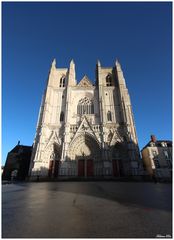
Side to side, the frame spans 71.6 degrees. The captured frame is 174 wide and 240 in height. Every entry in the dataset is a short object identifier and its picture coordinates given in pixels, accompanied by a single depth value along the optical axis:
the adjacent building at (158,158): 23.58
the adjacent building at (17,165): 23.76
